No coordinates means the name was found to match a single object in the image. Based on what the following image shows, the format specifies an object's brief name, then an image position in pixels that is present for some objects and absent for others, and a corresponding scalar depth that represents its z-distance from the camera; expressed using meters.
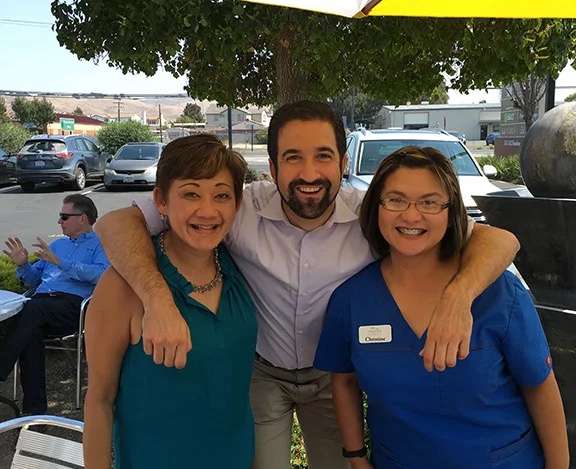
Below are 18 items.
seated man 3.78
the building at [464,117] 59.62
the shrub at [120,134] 28.03
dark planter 2.98
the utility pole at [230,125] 17.03
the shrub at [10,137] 27.95
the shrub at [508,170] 19.23
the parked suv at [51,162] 16.56
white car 7.90
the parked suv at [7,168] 17.91
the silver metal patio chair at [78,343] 4.01
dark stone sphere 3.18
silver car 16.72
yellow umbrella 2.48
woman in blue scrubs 1.63
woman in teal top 1.59
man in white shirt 1.91
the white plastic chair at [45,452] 1.87
